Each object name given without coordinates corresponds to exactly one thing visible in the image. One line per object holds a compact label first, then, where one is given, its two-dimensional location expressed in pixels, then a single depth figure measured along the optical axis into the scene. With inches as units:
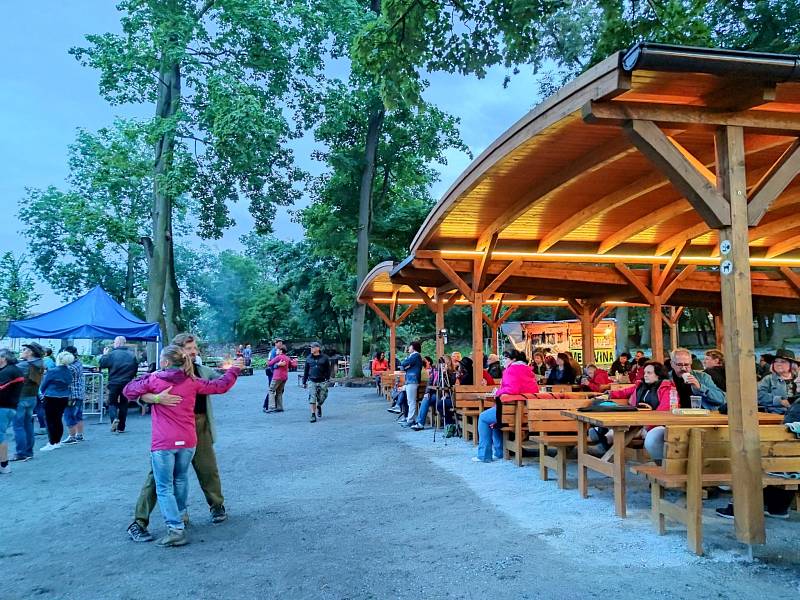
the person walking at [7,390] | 288.0
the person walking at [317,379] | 482.6
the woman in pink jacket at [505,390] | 277.9
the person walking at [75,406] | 390.0
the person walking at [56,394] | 349.1
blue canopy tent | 512.4
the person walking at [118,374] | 448.8
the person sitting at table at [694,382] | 232.3
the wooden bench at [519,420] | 276.1
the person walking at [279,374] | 546.0
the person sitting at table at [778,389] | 236.8
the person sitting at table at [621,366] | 515.9
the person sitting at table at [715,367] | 286.5
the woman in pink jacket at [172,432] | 176.4
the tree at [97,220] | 844.6
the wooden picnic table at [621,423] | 187.8
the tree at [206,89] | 787.4
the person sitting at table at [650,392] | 234.1
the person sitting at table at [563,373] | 433.7
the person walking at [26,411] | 334.0
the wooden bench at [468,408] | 347.9
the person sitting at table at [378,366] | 768.9
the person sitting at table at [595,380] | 388.8
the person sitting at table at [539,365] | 598.5
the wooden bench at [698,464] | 157.5
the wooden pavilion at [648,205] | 161.3
